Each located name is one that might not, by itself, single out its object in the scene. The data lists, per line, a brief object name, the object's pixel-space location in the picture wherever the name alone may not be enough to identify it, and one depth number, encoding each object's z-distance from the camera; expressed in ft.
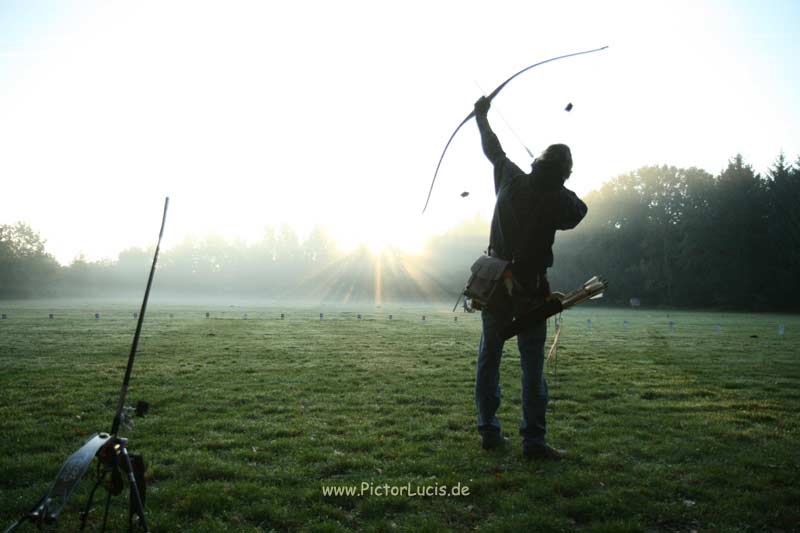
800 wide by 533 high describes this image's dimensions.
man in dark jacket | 19.21
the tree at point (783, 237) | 216.95
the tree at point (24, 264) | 323.78
